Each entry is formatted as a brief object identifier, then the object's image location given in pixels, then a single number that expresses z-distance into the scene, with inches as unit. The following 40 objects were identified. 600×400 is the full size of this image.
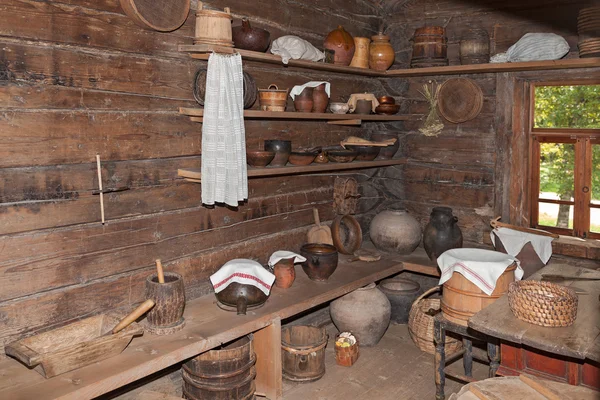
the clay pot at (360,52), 186.4
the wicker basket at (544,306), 110.3
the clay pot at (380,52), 191.3
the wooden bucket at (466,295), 131.3
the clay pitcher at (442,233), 178.2
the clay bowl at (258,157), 148.5
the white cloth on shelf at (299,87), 166.2
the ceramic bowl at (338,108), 177.8
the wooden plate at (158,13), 124.9
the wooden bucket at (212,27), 136.3
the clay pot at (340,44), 177.3
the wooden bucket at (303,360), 156.2
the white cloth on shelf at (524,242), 160.7
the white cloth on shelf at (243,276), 139.0
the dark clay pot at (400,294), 193.3
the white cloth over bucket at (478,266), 129.4
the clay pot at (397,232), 191.3
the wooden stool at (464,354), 132.6
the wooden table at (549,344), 103.9
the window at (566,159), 166.2
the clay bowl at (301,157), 161.3
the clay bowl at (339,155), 175.6
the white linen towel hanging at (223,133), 134.3
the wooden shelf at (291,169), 140.8
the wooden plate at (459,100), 187.6
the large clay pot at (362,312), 172.6
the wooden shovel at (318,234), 182.9
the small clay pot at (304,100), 164.7
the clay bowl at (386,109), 191.8
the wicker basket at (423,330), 173.2
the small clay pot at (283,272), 155.6
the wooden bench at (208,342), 103.1
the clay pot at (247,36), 144.9
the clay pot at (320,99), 167.6
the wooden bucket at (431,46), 186.9
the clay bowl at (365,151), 184.1
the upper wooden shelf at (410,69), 138.9
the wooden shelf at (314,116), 139.4
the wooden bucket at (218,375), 131.7
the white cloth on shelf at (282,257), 156.3
